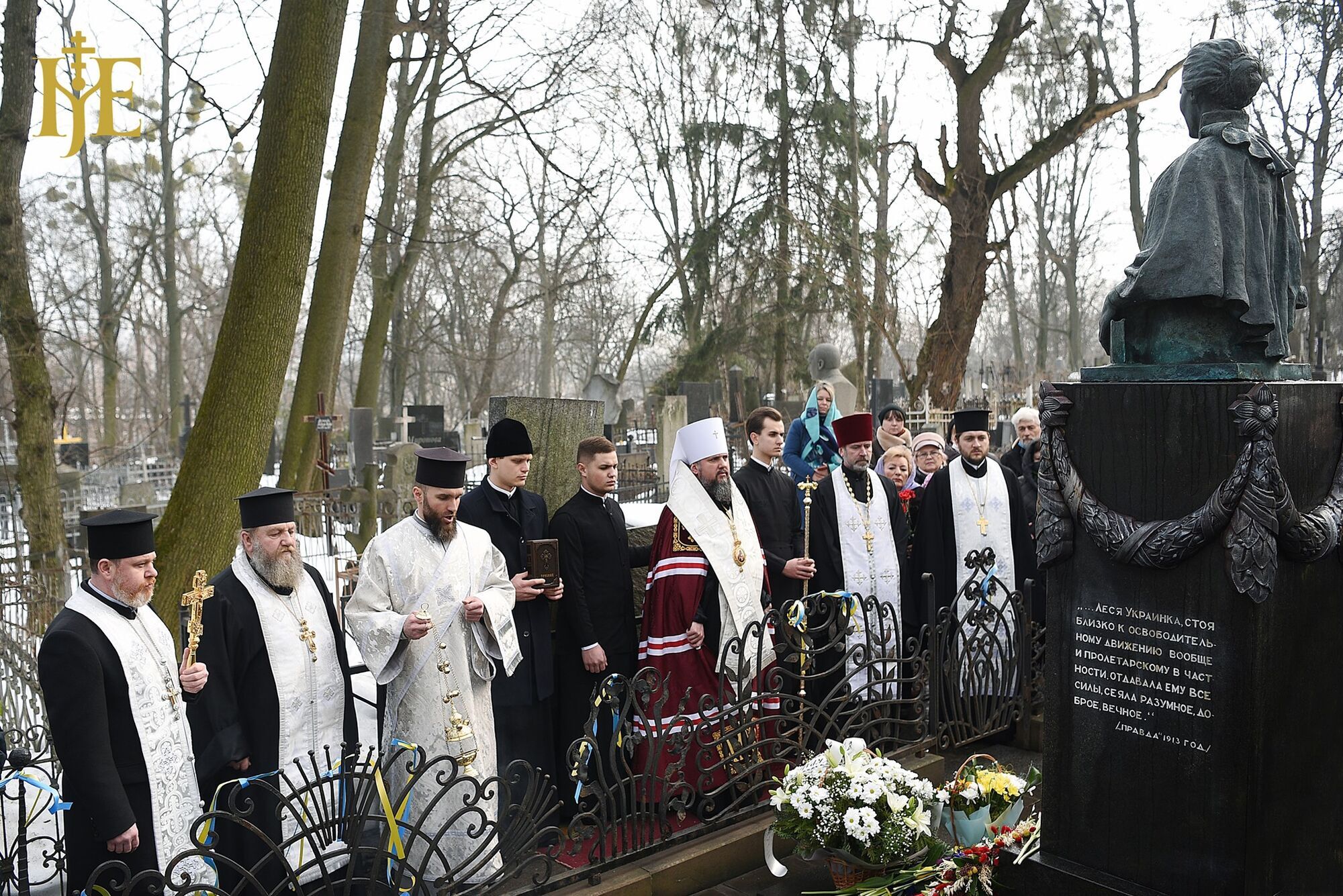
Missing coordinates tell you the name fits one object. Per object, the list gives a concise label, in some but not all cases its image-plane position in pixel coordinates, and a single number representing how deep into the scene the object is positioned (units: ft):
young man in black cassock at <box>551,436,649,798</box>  18.97
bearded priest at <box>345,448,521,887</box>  15.79
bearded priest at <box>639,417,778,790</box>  19.25
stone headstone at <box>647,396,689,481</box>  62.54
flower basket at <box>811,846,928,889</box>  14.49
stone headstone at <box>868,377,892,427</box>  70.49
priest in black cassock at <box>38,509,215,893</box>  12.43
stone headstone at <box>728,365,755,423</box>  80.89
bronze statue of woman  12.84
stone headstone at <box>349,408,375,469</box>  68.39
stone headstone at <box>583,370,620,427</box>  87.51
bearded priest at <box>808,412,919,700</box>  22.31
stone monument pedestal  12.33
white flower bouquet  14.20
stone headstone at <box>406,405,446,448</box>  91.35
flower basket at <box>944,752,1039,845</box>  15.42
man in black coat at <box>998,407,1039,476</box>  28.73
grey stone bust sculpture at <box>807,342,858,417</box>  65.98
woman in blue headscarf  23.67
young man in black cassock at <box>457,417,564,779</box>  18.34
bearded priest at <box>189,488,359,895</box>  14.23
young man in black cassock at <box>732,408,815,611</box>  21.26
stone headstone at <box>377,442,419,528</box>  48.96
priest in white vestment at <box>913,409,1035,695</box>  24.30
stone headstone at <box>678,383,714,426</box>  66.70
